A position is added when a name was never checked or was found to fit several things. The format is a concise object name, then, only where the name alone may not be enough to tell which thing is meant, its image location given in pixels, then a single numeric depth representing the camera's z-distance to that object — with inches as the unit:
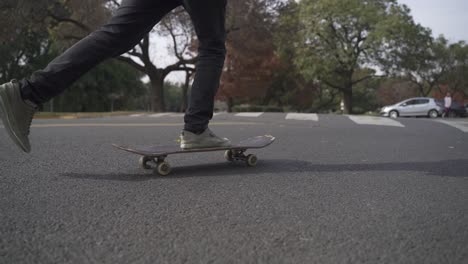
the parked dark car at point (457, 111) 1193.6
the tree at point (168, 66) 975.6
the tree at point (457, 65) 1952.5
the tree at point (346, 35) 1301.7
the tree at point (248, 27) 900.0
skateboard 100.0
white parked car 1051.9
